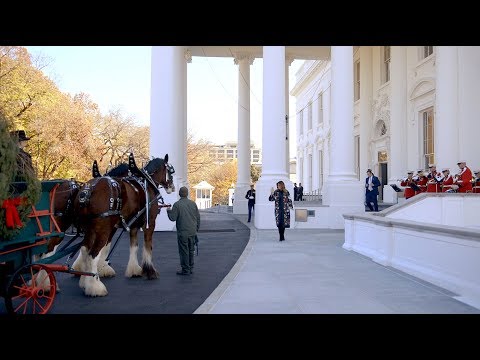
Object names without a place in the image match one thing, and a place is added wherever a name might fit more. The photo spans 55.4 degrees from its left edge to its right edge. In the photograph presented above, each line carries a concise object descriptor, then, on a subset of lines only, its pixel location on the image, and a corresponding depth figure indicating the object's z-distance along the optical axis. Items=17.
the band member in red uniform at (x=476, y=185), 14.67
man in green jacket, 8.76
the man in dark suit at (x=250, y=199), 21.78
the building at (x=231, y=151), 162.88
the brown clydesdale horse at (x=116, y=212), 6.82
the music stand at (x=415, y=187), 17.00
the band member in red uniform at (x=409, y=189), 17.41
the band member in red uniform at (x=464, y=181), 14.63
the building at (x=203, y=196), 46.36
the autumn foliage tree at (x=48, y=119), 27.19
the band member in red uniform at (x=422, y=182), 17.05
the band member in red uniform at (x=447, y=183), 15.03
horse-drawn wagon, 5.39
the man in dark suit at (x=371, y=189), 18.55
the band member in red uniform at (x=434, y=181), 15.75
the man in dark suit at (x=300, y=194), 30.53
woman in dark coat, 13.90
